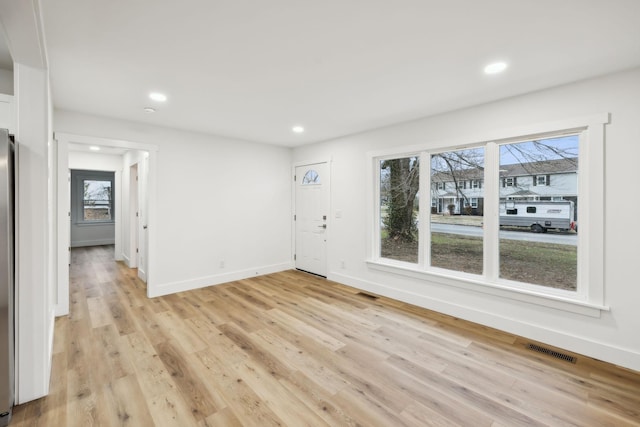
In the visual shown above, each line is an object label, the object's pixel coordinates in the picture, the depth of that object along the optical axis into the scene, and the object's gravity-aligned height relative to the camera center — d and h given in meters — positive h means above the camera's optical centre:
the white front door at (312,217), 5.17 -0.07
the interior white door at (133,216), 5.77 -0.07
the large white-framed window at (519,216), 2.58 -0.03
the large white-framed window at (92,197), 8.47 +0.49
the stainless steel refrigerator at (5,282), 1.76 -0.43
